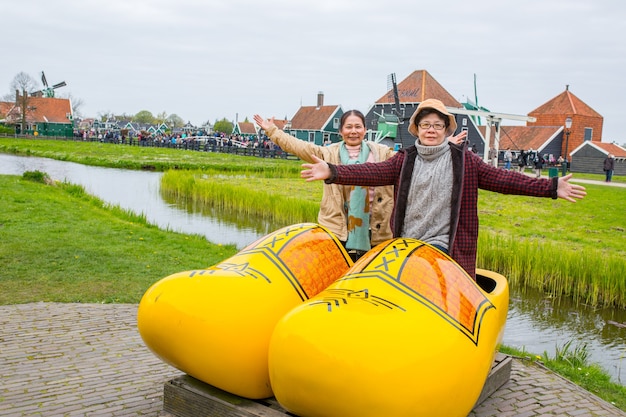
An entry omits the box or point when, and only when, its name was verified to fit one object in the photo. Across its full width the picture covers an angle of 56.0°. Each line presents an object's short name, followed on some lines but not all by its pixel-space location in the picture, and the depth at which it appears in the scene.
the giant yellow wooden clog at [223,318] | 2.15
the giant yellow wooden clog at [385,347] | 1.80
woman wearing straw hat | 2.62
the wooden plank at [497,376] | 2.92
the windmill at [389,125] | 26.81
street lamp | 33.53
